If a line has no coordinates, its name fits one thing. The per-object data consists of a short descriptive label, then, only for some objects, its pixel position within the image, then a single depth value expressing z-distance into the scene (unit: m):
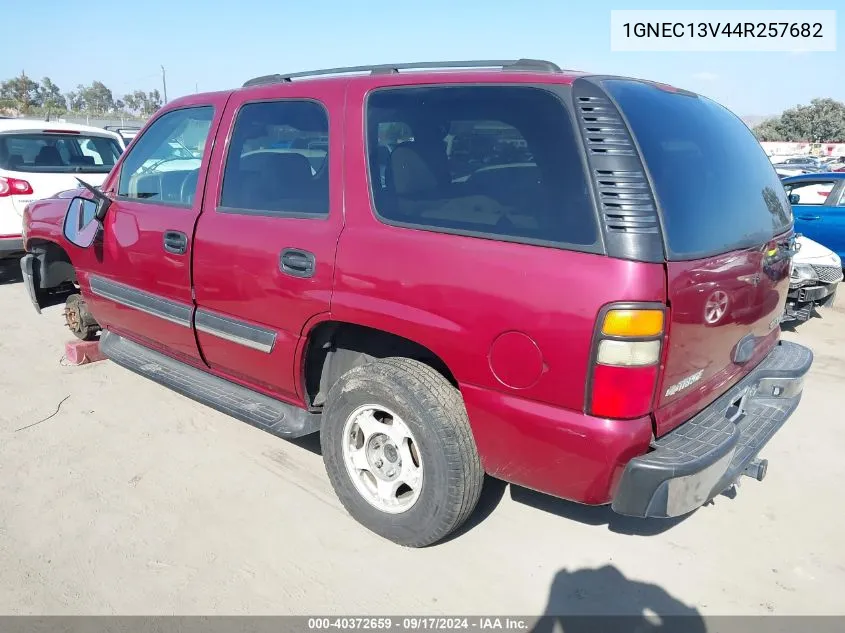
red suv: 2.06
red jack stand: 4.73
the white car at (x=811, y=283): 5.79
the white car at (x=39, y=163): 6.82
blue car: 7.71
